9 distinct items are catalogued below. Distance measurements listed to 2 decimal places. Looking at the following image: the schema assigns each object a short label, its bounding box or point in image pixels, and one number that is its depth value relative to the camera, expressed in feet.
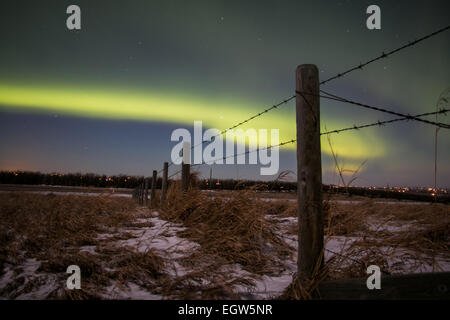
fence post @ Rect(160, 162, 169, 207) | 20.49
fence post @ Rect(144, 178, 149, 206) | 31.71
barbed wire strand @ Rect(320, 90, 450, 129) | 5.16
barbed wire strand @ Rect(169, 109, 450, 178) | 5.40
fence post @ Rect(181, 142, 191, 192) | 16.56
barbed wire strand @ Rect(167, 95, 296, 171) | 7.43
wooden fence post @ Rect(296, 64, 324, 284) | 5.34
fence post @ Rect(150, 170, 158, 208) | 26.48
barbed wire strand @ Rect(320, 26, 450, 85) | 5.24
